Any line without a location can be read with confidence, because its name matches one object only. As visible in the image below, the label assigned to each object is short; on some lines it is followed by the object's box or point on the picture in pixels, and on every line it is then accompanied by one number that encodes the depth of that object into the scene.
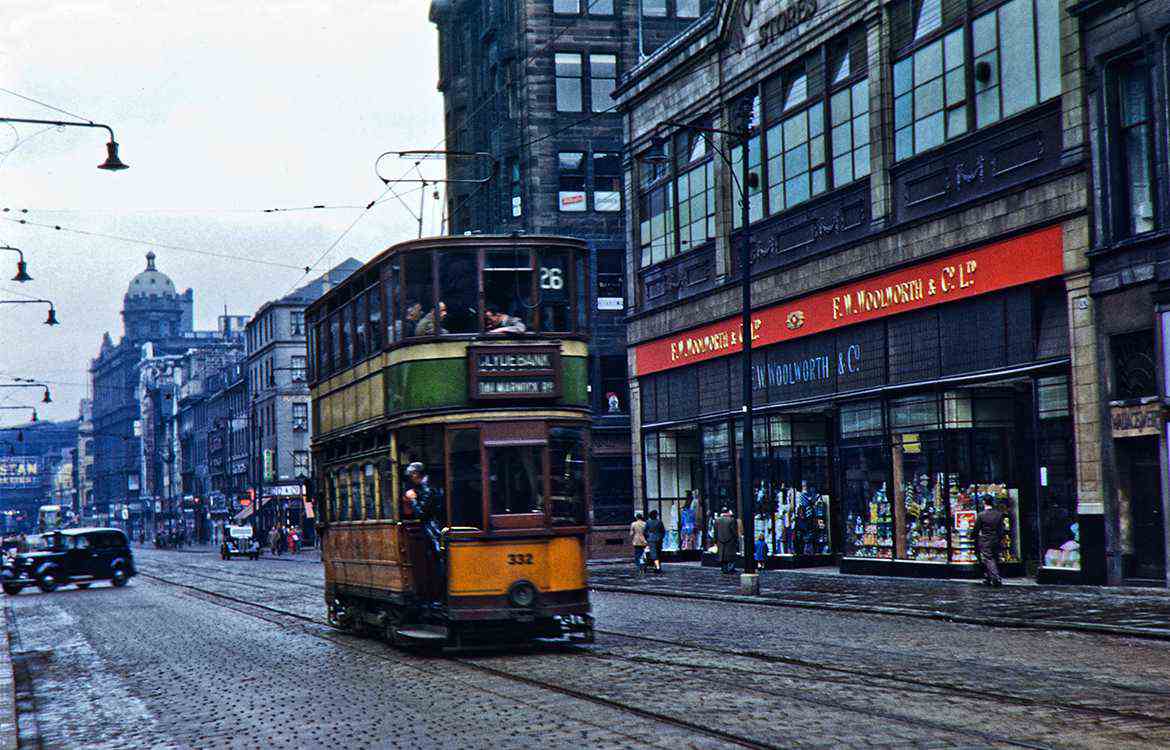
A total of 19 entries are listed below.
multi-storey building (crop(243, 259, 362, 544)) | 107.50
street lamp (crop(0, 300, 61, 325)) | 51.76
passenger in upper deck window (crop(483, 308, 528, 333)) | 19.16
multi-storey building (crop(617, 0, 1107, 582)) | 28.30
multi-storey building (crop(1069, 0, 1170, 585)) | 25.48
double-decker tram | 18.61
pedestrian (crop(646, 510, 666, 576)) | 41.44
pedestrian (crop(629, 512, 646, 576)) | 41.72
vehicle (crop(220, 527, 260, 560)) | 81.44
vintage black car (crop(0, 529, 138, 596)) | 47.44
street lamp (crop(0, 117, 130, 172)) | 29.50
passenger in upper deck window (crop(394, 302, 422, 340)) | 19.28
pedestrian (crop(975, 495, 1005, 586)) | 27.97
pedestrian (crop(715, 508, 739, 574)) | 37.44
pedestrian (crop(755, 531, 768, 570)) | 39.59
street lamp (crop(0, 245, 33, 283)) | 43.22
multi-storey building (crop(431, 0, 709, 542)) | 60.38
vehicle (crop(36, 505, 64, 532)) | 125.81
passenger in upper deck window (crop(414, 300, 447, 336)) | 19.11
